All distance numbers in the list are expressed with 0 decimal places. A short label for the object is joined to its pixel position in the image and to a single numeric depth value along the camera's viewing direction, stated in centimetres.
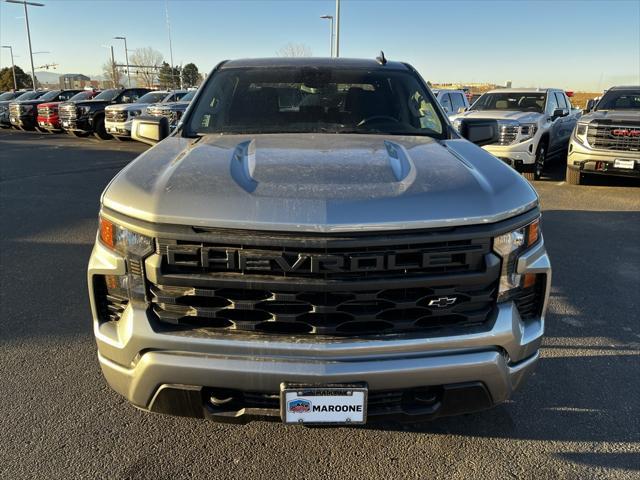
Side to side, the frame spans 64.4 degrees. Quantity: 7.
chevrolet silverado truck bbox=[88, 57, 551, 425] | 193
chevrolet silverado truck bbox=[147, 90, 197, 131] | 1362
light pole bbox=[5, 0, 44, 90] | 3509
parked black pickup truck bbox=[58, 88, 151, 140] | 1822
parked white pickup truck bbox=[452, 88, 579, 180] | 975
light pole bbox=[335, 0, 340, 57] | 2444
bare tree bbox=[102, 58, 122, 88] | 5824
